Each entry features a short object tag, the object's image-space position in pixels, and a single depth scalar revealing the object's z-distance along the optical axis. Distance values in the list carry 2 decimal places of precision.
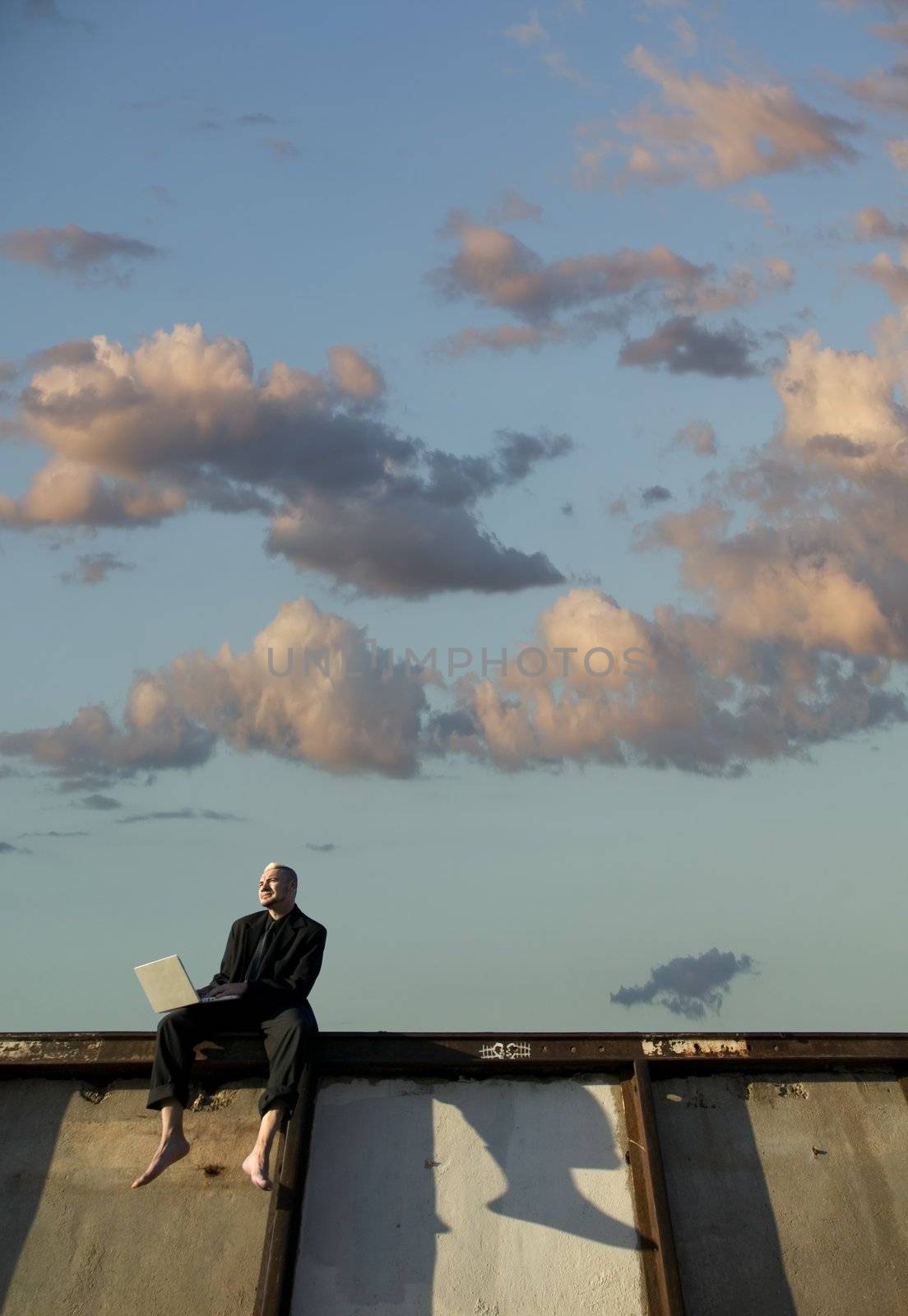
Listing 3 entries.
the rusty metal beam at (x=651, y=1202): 6.63
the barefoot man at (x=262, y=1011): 6.78
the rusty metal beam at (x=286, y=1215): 6.51
